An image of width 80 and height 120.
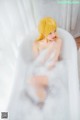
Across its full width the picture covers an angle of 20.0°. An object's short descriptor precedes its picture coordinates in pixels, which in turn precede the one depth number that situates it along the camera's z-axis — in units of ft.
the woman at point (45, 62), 4.27
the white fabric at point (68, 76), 4.05
